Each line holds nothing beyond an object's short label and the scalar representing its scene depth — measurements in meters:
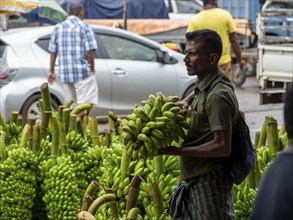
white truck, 14.83
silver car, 11.89
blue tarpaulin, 23.94
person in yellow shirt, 10.80
